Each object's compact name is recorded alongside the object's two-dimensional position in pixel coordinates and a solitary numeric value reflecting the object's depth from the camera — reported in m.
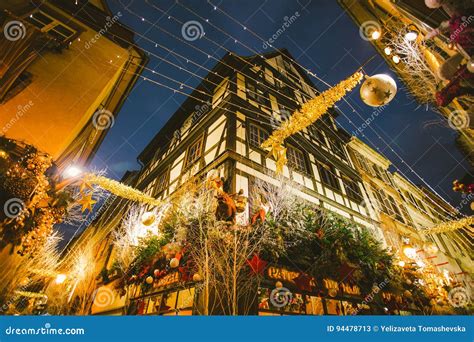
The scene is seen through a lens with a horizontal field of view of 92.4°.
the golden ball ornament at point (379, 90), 3.84
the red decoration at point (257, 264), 5.25
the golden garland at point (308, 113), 5.46
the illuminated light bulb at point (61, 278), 10.23
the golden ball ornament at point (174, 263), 5.59
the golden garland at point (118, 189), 7.81
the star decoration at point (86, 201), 7.41
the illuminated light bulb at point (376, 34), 5.65
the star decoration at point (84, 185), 7.26
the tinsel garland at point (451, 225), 10.75
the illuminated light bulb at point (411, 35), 4.88
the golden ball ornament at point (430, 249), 9.65
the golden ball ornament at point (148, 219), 6.77
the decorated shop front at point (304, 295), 5.84
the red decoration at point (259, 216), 5.87
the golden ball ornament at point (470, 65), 2.99
